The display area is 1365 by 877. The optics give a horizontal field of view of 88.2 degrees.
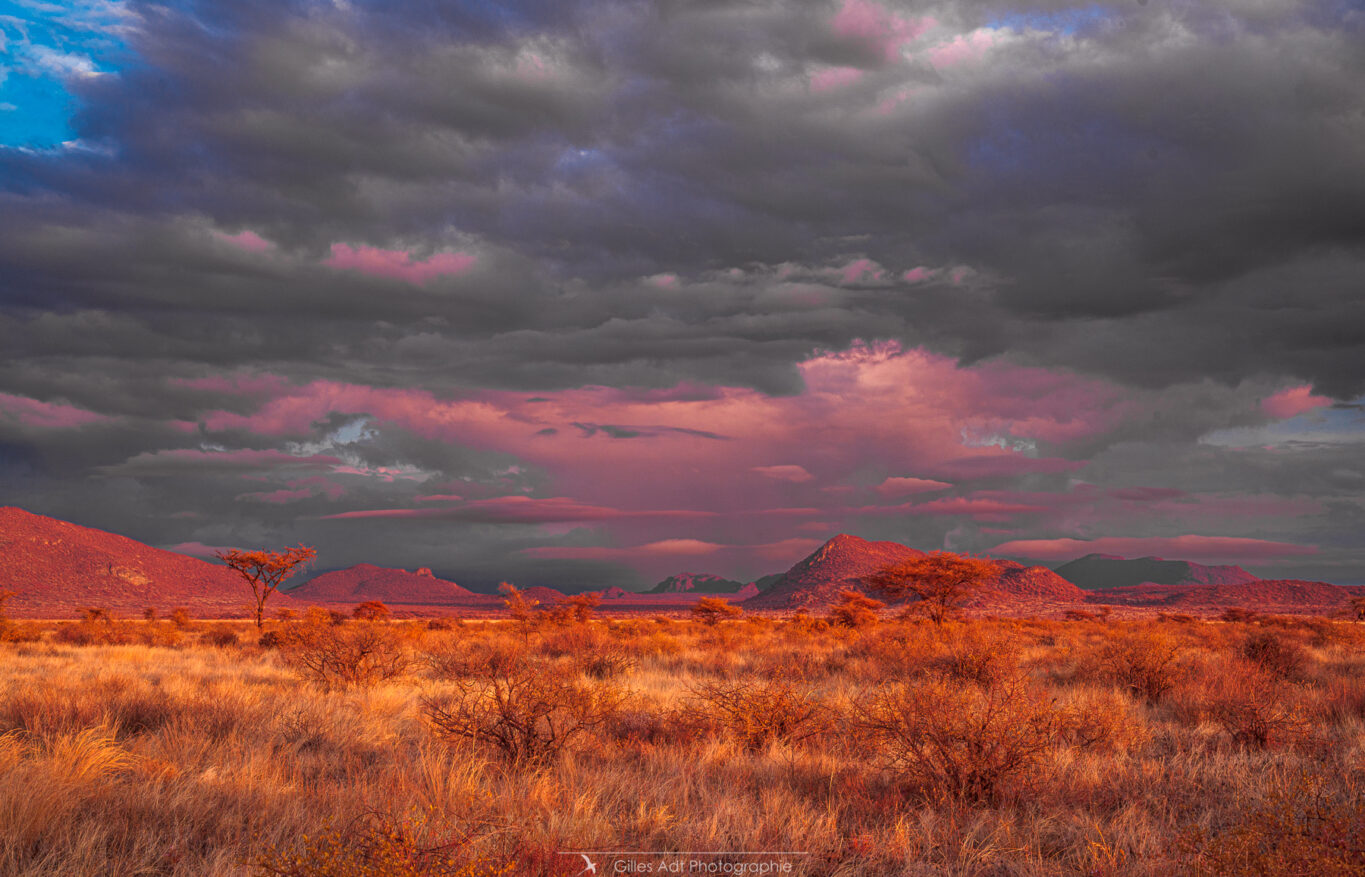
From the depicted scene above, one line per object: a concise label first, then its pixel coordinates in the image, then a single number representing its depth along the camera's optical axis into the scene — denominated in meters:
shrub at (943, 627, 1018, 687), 14.46
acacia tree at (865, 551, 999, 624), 41.50
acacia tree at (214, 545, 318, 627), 47.47
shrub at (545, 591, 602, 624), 45.59
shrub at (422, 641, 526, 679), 13.08
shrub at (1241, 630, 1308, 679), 17.03
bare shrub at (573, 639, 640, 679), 18.12
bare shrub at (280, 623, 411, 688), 15.68
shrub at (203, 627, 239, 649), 30.58
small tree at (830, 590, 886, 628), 46.81
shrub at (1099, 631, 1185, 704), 14.00
